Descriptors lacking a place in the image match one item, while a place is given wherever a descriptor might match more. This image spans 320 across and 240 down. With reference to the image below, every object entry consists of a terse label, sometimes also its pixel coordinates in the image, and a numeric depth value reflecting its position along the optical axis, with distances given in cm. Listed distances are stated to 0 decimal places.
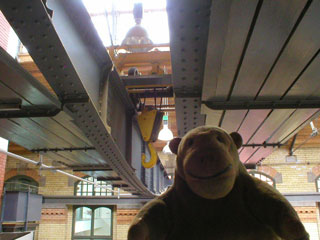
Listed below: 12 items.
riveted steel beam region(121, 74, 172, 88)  313
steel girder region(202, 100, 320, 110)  234
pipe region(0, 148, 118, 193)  283
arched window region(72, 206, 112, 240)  1209
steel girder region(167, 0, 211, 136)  139
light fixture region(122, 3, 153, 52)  357
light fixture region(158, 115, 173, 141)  496
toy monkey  87
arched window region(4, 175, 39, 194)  1271
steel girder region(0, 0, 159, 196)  138
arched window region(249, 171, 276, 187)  1170
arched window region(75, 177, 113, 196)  1244
